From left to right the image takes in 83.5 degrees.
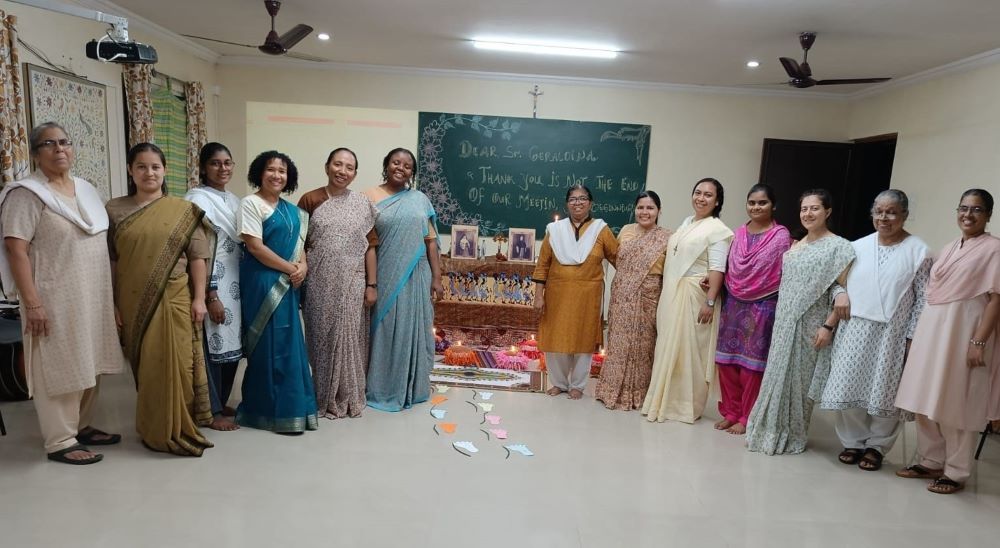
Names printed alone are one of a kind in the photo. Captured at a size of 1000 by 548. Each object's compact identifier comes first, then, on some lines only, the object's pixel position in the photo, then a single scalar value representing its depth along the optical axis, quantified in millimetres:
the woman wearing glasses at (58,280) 2271
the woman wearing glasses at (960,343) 2484
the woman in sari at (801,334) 2859
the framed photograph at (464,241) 4812
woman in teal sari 2809
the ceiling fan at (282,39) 4020
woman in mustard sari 2490
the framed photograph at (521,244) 4801
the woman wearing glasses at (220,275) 2770
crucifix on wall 6026
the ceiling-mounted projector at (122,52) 2621
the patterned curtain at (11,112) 3312
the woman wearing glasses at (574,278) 3543
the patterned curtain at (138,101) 4457
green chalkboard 6039
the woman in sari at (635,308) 3426
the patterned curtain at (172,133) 4984
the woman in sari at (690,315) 3262
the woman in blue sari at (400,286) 3250
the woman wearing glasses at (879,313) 2689
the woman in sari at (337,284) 3027
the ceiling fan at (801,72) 4157
